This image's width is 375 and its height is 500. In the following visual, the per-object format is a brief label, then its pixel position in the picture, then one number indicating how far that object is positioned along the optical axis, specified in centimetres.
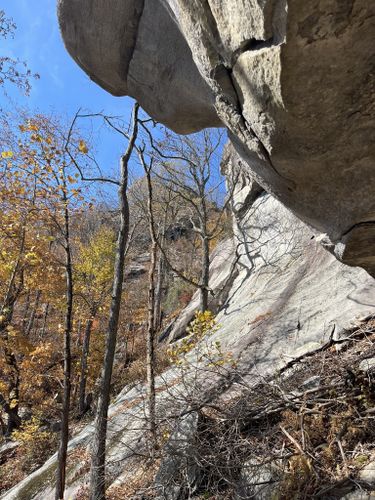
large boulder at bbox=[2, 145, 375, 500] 553
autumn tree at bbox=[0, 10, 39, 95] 685
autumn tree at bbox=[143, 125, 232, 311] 1625
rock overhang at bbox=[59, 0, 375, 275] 193
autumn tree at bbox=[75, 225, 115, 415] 1557
